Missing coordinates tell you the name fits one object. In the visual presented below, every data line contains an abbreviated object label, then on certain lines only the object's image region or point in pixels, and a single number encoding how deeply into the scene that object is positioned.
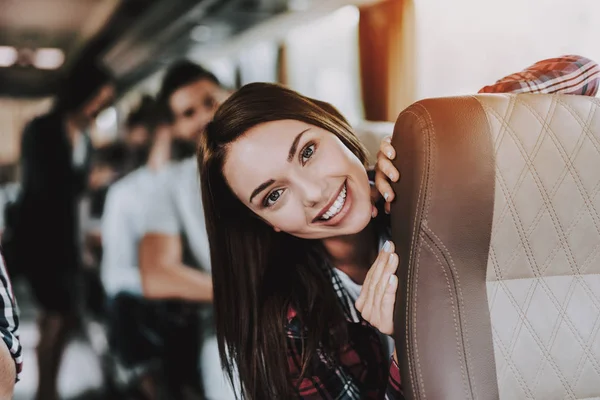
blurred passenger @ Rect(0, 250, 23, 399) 1.07
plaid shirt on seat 1.16
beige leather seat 0.97
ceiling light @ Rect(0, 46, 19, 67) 3.14
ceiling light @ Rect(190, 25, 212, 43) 3.29
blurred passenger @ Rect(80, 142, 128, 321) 3.21
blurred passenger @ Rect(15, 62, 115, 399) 3.14
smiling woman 1.29
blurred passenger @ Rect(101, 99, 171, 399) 2.99
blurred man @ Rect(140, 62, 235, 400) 2.80
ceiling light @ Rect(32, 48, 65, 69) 3.22
